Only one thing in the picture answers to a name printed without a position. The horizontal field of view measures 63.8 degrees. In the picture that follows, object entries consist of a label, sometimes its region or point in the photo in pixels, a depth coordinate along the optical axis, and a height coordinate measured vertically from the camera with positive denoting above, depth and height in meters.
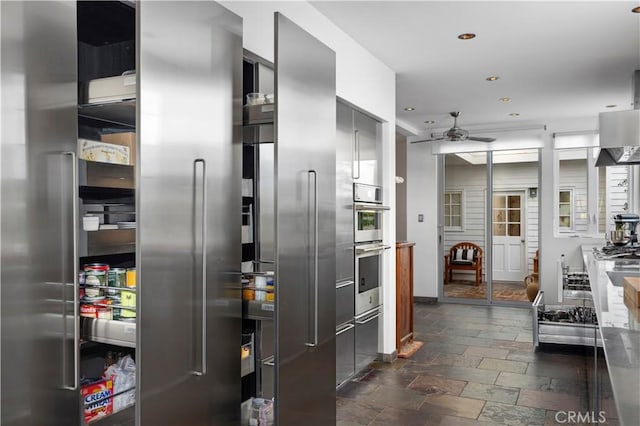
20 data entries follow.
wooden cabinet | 4.78 -0.77
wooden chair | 7.85 -0.70
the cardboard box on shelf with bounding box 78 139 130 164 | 1.82 +0.23
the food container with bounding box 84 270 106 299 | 1.87 -0.25
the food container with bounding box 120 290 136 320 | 1.81 -0.31
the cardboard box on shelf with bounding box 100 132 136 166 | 2.05 +0.30
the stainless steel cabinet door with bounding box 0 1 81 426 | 1.39 +0.00
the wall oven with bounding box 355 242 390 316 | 4.07 -0.50
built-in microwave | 4.06 +0.02
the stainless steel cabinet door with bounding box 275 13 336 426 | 2.06 -0.06
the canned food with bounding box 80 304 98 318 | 1.82 -0.34
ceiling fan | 6.54 +1.03
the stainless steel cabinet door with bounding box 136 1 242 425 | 1.65 +0.01
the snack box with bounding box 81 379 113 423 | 1.79 -0.66
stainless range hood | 3.78 +0.63
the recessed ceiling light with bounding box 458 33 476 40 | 3.74 +1.31
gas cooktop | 4.16 -0.33
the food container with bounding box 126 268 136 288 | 1.90 -0.23
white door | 7.59 -0.33
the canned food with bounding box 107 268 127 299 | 1.92 -0.23
